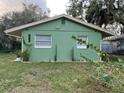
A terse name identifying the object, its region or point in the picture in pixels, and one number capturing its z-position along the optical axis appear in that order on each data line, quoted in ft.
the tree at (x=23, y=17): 54.10
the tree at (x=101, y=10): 38.64
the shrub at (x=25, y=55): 24.04
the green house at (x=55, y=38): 24.97
